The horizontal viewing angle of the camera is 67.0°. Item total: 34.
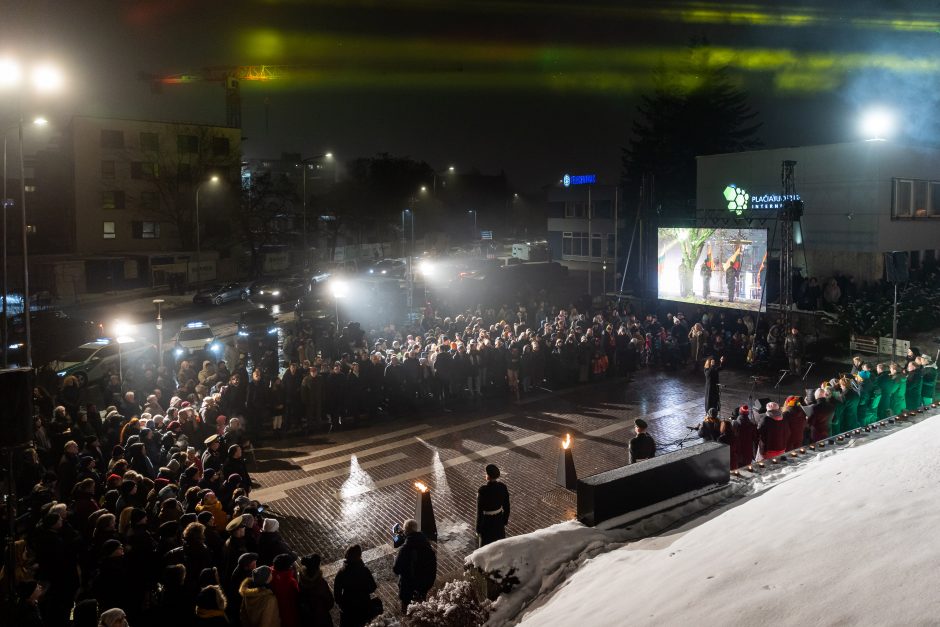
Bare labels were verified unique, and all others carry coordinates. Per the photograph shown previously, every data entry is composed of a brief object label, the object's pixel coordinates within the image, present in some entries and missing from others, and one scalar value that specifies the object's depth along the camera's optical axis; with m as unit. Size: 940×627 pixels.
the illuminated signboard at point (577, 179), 59.72
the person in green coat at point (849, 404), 12.62
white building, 27.45
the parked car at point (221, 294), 38.81
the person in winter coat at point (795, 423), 11.70
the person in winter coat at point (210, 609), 6.14
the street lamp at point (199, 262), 46.94
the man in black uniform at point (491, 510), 9.05
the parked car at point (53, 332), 23.67
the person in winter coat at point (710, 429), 11.77
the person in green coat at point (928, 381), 13.98
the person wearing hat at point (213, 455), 10.50
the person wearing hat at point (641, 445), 11.00
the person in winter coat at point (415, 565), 7.59
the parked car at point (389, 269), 47.59
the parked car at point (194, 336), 23.64
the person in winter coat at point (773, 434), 11.47
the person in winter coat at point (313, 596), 6.65
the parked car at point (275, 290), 38.66
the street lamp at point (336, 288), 23.43
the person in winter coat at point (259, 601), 6.45
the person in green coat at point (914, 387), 13.51
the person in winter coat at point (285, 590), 6.66
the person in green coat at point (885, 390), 13.18
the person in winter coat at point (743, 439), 11.27
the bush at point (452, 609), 6.36
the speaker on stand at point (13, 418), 6.80
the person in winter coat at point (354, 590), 6.98
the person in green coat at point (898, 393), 13.27
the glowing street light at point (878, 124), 25.61
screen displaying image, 25.03
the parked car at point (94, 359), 18.88
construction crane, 98.88
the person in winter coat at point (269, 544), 7.62
